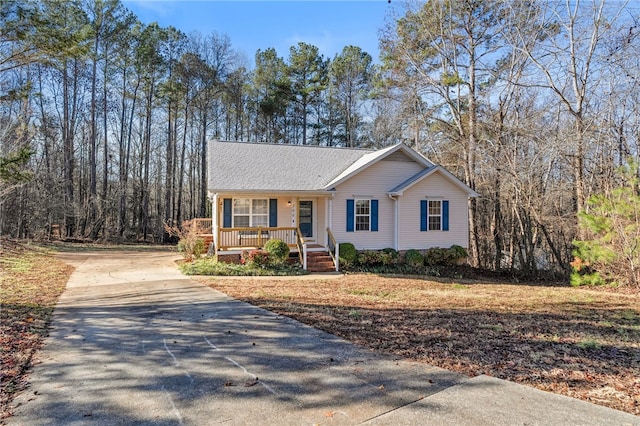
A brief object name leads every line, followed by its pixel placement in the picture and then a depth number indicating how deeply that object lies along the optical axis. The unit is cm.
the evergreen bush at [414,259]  1513
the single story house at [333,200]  1402
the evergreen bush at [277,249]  1297
